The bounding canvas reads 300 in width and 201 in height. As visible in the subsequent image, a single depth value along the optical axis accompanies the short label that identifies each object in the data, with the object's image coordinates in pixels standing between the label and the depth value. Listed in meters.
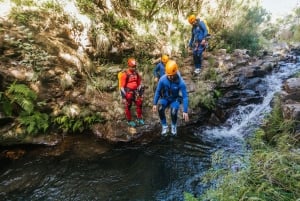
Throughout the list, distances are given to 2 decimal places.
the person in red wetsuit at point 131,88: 7.44
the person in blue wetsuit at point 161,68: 8.34
